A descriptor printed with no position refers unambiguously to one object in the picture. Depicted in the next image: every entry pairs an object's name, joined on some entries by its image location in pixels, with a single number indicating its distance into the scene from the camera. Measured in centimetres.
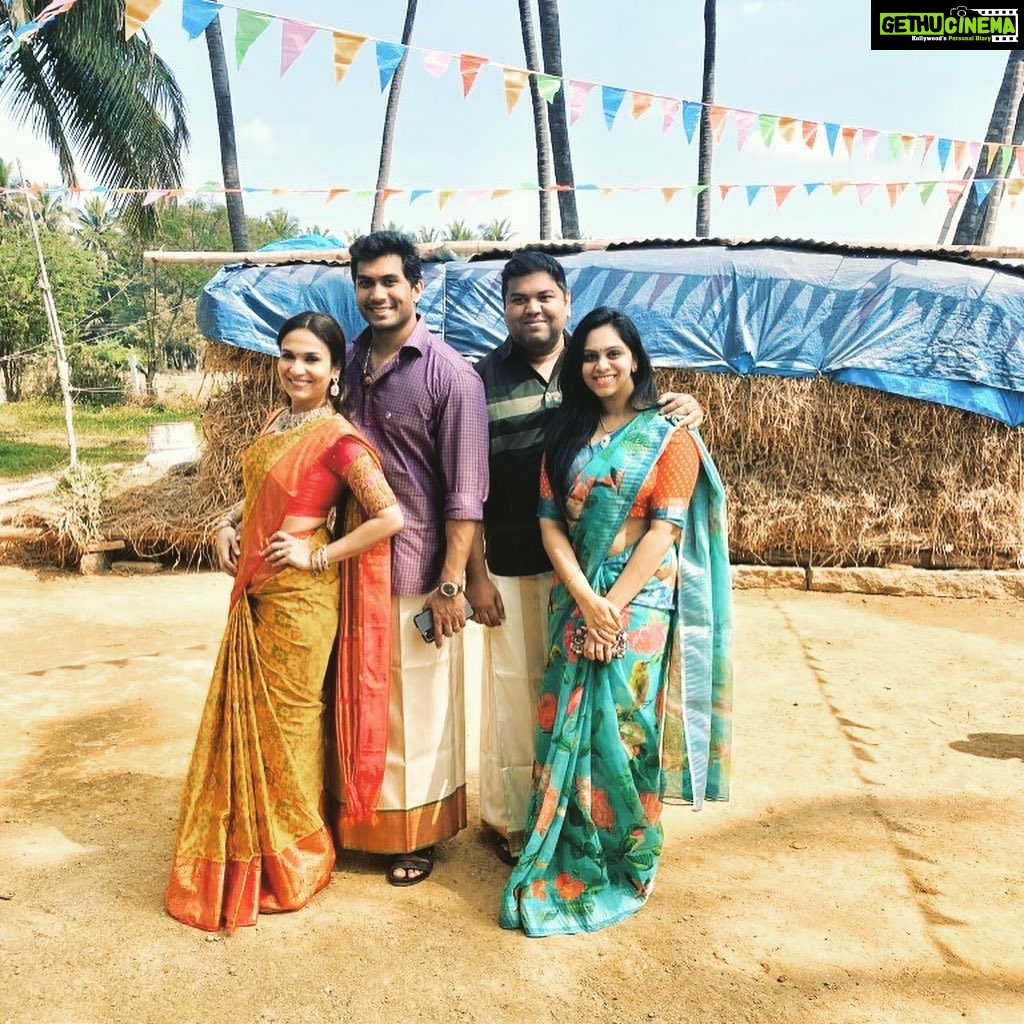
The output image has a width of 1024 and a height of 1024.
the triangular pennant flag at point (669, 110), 580
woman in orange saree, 231
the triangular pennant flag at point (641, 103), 580
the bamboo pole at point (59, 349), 873
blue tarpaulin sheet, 609
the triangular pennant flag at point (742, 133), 595
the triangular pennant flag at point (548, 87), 586
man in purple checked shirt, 238
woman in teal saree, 228
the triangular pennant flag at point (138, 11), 423
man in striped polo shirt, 247
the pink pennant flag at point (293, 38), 468
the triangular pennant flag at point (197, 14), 440
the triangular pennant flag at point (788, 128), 598
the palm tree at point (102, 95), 932
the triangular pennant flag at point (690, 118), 581
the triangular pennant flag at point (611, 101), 585
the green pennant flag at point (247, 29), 454
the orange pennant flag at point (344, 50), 481
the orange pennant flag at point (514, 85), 557
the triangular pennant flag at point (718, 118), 589
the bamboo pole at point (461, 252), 633
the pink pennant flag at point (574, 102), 588
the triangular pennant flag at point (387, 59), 498
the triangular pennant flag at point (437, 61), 533
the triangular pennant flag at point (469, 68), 534
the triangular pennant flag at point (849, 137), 601
